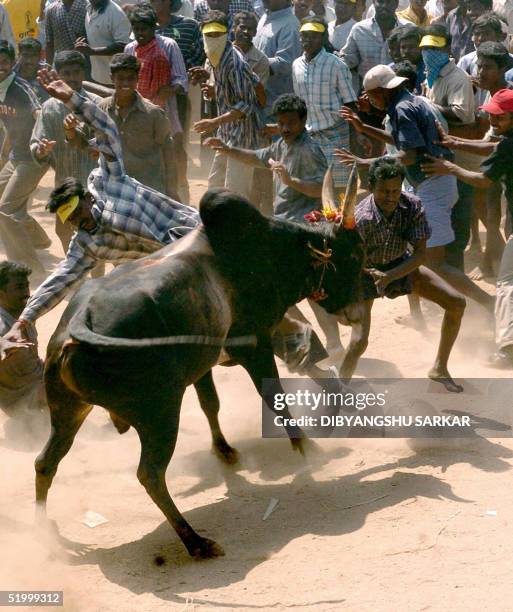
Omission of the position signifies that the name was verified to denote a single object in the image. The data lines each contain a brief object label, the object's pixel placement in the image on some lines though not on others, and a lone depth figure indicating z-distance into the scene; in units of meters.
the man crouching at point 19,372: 7.39
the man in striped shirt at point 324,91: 10.28
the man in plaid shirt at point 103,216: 6.54
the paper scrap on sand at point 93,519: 6.25
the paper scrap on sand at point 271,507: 6.18
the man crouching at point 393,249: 7.14
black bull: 5.57
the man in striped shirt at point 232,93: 10.26
